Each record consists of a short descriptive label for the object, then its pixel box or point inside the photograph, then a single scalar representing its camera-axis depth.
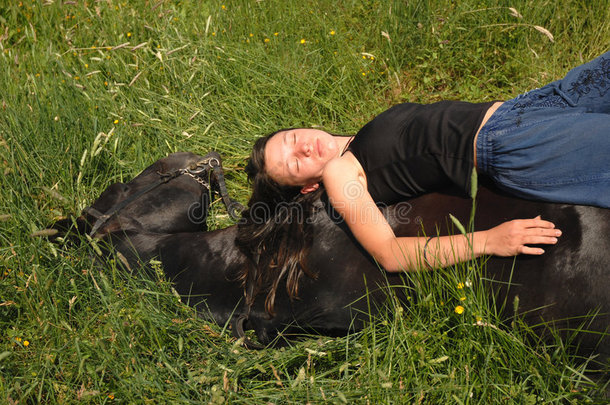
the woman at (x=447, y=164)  2.11
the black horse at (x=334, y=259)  1.98
